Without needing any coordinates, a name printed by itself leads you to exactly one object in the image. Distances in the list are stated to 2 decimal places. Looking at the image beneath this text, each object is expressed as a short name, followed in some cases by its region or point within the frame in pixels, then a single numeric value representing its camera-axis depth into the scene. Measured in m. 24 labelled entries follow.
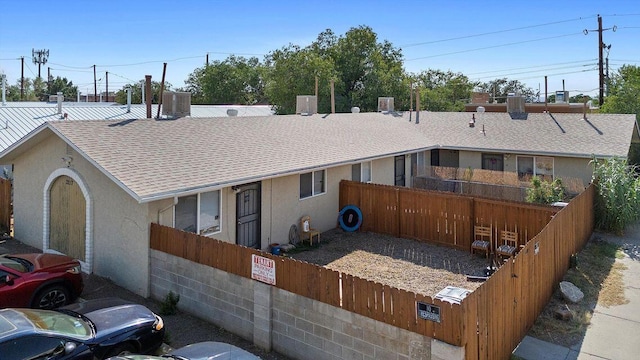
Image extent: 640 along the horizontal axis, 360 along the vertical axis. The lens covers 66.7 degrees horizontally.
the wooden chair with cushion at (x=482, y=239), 14.50
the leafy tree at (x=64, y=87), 84.36
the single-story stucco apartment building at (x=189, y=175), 11.41
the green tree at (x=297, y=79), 43.91
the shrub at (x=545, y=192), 17.70
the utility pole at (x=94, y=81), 75.46
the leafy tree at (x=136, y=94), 62.42
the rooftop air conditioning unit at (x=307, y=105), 25.77
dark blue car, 6.35
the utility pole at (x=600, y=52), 33.95
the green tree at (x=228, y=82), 64.94
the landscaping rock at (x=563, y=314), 10.02
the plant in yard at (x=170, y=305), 10.20
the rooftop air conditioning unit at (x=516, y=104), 28.05
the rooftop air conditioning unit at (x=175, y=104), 18.45
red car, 9.36
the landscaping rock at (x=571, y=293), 10.80
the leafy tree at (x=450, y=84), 64.56
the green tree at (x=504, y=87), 93.22
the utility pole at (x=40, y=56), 77.06
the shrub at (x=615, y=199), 16.17
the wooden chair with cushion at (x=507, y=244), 13.88
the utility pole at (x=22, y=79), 63.02
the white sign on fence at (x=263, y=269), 8.70
